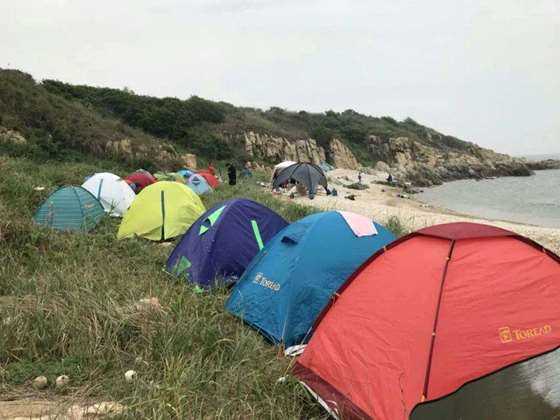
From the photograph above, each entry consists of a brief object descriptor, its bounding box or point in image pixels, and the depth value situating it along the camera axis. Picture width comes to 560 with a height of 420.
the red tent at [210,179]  20.61
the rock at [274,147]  41.19
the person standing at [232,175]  23.86
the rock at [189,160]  29.11
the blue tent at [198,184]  18.36
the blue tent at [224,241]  6.40
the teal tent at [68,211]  9.65
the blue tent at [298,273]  4.93
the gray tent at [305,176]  22.84
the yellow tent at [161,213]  9.35
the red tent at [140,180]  15.52
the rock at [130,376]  3.57
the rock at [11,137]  19.81
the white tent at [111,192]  12.21
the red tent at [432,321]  3.20
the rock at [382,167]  52.47
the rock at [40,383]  3.64
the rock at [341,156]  49.28
